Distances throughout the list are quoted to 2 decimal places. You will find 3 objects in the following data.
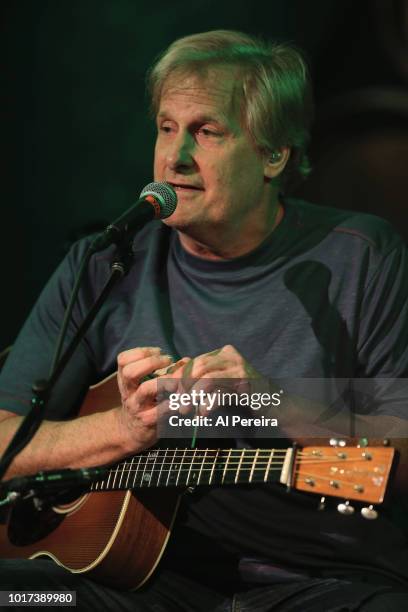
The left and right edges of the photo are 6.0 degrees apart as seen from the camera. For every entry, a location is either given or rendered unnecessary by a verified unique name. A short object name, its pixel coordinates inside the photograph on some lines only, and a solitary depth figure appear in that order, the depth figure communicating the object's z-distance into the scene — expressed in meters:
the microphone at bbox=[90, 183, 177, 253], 4.89
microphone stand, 4.83
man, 5.06
